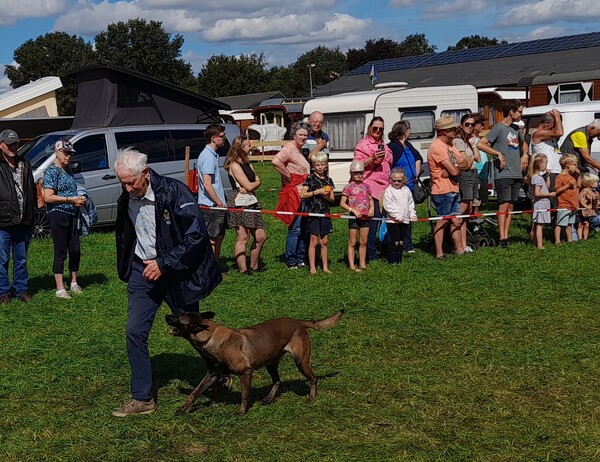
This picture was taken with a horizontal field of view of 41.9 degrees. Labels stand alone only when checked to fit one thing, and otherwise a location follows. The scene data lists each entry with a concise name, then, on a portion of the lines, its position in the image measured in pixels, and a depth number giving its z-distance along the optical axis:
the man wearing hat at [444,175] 10.81
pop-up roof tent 17.75
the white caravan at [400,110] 18.42
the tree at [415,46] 105.73
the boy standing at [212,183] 9.79
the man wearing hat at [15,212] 8.75
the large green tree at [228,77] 105.12
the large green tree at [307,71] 108.94
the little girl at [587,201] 12.20
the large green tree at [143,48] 93.25
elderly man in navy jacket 5.13
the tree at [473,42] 108.81
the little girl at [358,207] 10.34
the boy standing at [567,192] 12.02
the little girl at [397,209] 10.65
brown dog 5.09
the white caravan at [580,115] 15.87
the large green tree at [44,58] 93.38
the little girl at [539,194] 11.78
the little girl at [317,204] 10.26
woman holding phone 10.59
